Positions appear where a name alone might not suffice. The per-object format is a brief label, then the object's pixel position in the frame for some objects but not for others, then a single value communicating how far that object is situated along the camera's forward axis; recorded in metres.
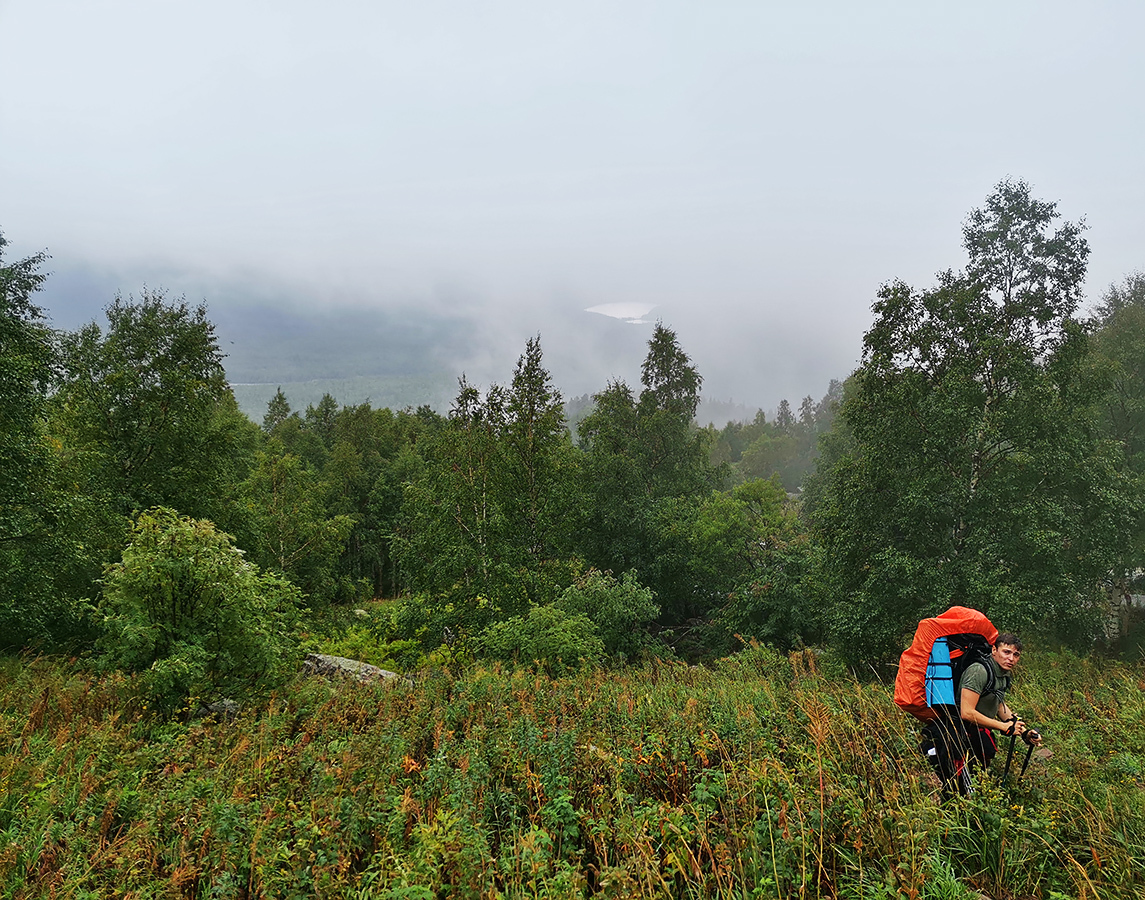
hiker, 3.84
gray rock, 9.28
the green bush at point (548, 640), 10.42
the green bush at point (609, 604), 13.38
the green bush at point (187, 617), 6.58
